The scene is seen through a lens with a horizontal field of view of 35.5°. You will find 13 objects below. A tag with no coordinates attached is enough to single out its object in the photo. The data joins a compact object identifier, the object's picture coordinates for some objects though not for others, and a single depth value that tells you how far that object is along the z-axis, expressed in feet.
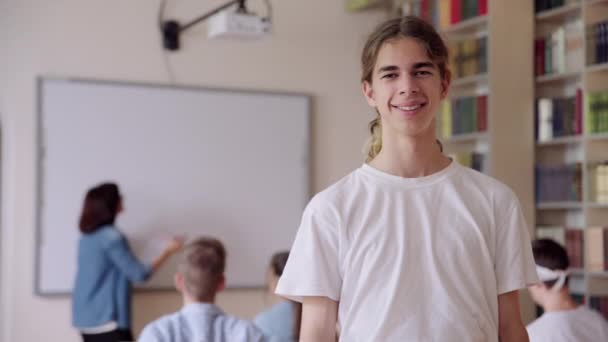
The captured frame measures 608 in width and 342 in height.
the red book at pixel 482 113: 18.97
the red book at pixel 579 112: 18.25
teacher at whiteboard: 17.79
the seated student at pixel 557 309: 11.10
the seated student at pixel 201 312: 10.19
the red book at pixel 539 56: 19.12
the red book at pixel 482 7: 18.81
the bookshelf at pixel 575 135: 17.85
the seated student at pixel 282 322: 13.05
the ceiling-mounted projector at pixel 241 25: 17.39
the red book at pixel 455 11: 19.56
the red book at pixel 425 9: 20.62
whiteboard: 18.94
